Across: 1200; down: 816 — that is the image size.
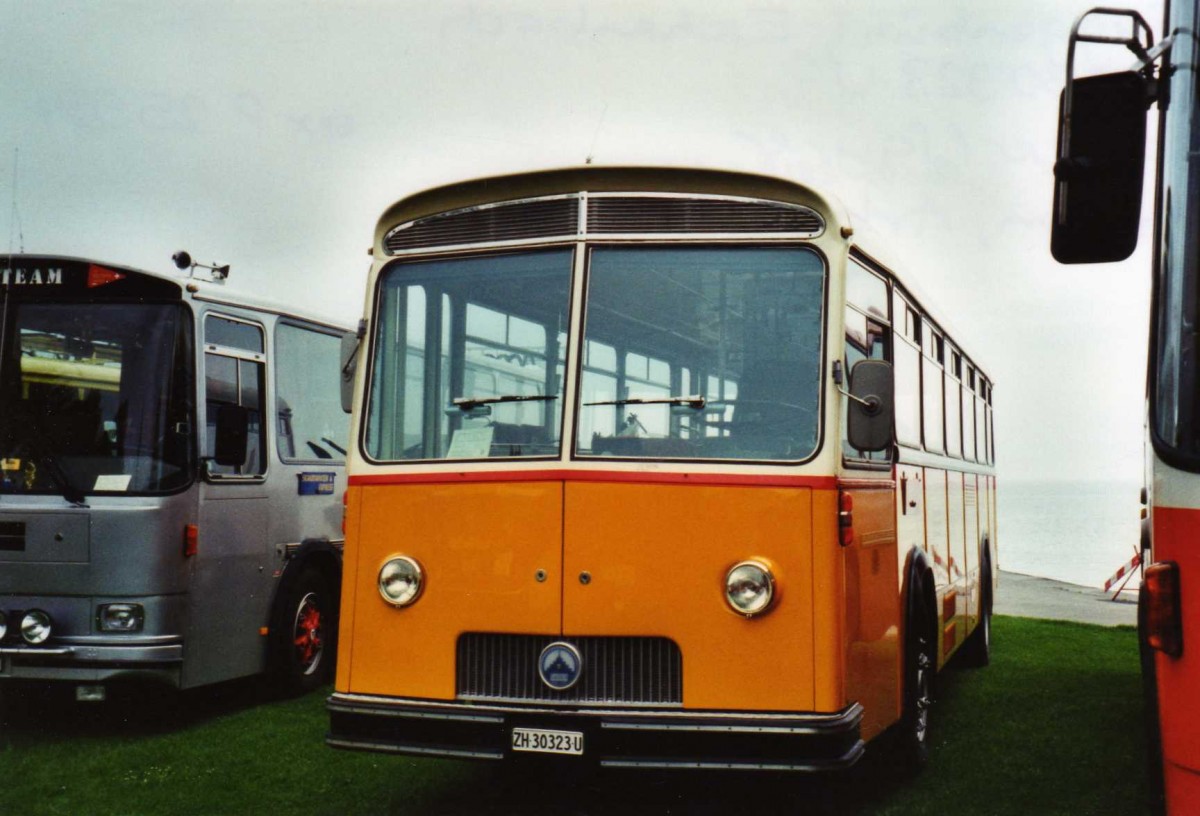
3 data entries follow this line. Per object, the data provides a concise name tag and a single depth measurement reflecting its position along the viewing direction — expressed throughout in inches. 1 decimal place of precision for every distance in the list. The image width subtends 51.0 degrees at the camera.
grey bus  304.7
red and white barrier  762.8
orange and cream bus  205.9
